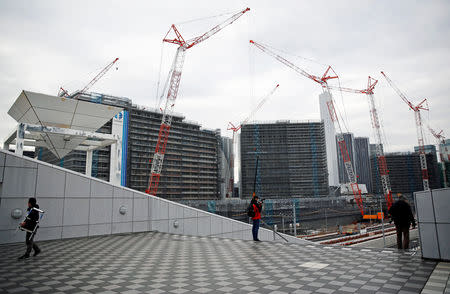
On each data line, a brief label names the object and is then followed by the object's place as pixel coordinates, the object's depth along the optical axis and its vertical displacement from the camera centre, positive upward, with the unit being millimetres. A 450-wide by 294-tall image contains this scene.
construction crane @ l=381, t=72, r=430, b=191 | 100812 +24883
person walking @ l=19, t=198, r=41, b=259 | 8141 -868
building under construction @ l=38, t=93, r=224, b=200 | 86750 +12997
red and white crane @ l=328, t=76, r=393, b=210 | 89862 +21477
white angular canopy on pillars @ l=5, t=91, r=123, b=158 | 14585 +4603
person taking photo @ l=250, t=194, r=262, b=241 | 11586 -1029
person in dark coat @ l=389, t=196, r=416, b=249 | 8719 -983
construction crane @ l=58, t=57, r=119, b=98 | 91619 +38202
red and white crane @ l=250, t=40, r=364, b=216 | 78000 +31127
